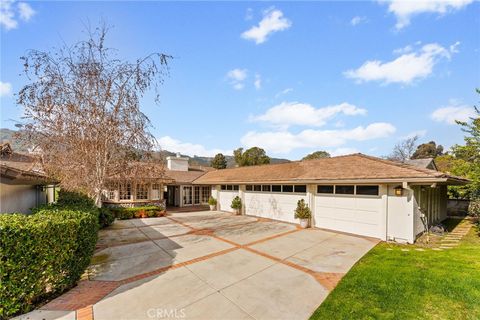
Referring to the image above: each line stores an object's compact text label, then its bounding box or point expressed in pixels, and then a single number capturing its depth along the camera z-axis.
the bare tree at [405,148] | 43.35
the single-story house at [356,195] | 8.89
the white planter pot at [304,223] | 11.87
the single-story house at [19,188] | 4.82
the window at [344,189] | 10.53
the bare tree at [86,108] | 7.98
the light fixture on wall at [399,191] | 8.95
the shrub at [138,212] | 15.96
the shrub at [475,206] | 11.35
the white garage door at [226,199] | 18.67
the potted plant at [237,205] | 17.09
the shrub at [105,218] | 12.75
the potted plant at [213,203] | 20.09
